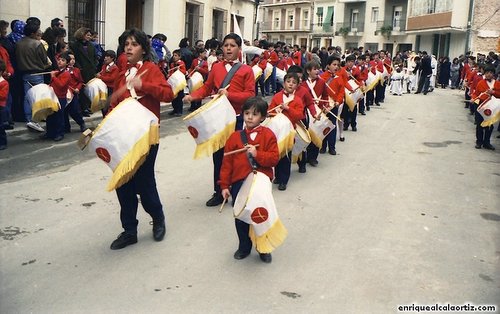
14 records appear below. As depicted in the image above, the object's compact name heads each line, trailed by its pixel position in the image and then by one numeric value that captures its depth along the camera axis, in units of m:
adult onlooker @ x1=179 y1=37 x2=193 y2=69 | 14.41
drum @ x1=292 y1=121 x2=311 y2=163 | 6.62
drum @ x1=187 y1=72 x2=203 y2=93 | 11.93
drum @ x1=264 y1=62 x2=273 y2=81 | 16.79
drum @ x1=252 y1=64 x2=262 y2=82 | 14.23
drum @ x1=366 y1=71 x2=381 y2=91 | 14.37
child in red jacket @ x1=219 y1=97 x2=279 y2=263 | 4.22
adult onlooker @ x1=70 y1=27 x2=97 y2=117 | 11.02
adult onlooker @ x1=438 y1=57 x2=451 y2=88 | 29.47
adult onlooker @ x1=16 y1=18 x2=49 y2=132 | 9.12
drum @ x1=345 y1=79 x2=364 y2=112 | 10.23
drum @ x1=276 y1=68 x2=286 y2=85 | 17.67
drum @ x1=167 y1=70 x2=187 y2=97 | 10.91
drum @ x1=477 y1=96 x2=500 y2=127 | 9.37
